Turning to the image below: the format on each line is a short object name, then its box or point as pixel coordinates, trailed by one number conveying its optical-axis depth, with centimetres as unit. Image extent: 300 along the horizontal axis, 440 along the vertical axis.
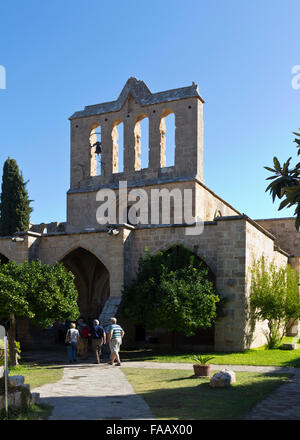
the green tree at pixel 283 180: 913
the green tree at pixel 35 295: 1434
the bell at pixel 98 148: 2456
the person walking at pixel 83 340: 1609
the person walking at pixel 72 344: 1477
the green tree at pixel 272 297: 1686
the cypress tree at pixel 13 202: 2795
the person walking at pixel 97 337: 1453
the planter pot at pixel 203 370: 1104
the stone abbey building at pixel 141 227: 1659
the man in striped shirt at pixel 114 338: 1377
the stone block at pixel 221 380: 957
